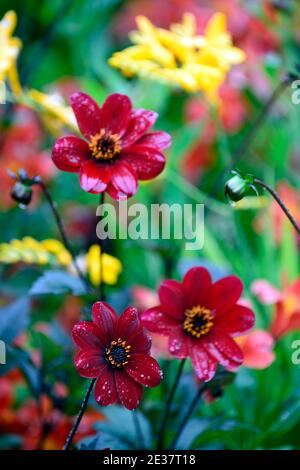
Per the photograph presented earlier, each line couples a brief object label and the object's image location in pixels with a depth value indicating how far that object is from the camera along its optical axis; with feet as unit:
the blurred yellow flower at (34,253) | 3.15
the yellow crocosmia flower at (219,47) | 3.34
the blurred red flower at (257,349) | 3.03
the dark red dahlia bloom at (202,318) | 2.73
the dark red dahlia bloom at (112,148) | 2.72
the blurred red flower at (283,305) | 3.28
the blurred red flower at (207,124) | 5.53
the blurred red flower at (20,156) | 4.63
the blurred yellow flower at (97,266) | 3.37
